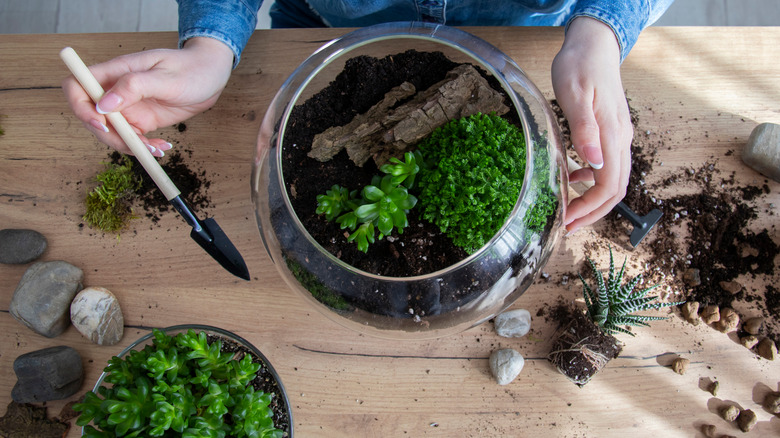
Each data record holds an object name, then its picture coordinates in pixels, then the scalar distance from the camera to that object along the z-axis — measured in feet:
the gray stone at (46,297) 3.41
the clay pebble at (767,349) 3.39
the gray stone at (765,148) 3.40
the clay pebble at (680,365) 3.38
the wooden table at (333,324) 3.41
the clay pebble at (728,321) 3.43
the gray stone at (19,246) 3.51
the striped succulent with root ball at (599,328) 3.28
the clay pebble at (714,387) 3.37
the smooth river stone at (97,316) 3.43
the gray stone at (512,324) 3.40
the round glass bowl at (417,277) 2.46
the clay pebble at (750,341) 3.43
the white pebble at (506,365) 3.33
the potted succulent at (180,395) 2.56
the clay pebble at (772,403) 3.33
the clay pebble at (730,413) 3.34
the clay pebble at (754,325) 3.42
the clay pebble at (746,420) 3.31
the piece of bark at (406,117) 2.50
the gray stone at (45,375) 3.30
